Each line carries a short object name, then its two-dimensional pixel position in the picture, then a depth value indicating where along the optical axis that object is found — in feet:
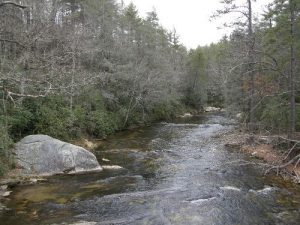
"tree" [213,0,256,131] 63.98
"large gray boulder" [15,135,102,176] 44.04
